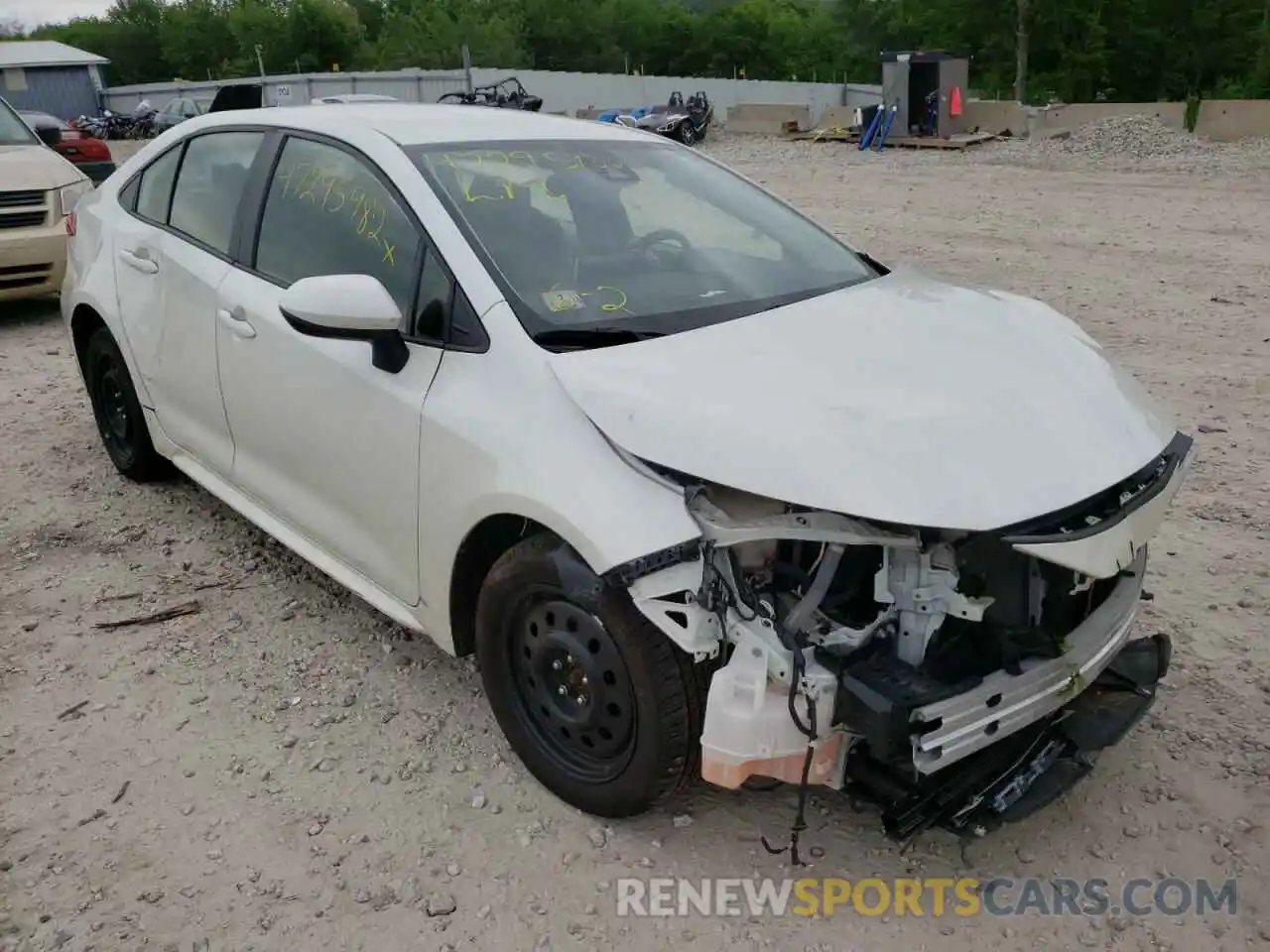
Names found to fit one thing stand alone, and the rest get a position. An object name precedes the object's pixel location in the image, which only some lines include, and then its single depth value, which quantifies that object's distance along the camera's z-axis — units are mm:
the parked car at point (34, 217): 7898
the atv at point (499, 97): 28500
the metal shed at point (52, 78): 50750
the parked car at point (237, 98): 10883
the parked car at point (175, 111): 34156
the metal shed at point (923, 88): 23906
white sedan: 2348
